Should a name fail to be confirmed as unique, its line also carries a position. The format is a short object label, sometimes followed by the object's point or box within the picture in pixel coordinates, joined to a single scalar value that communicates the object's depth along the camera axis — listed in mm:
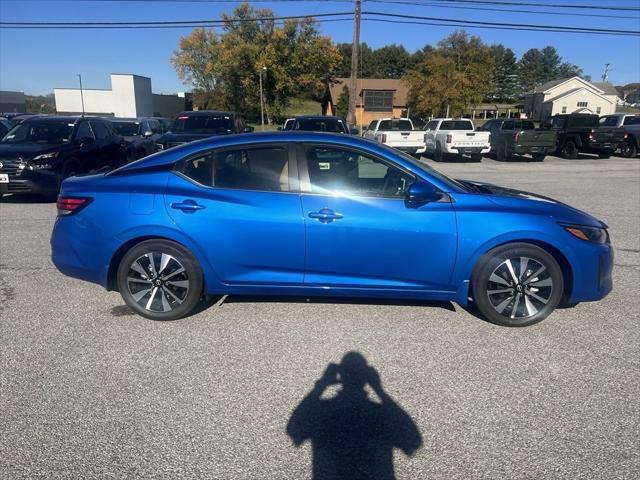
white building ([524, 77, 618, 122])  66375
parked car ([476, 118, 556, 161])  19531
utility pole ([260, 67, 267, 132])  51125
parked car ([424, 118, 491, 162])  18984
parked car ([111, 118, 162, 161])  13289
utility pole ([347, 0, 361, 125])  25672
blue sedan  3756
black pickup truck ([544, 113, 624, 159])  20734
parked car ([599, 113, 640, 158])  21188
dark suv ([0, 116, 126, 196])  8984
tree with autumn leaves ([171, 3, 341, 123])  54531
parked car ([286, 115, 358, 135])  14203
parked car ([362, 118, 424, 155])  19406
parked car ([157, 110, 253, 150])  12516
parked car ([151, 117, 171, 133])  20681
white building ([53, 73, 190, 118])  52594
